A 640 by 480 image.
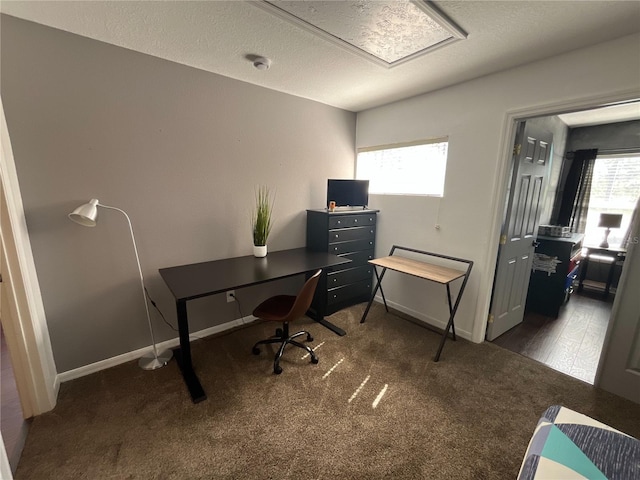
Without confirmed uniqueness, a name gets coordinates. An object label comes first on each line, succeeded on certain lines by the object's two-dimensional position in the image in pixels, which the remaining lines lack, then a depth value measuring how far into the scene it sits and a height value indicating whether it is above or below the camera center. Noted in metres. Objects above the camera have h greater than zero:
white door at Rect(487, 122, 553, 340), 2.48 -0.38
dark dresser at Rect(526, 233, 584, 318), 3.14 -1.02
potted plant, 2.65 -0.33
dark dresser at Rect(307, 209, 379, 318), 3.02 -0.73
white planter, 2.73 -0.64
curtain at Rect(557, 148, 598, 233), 4.04 -0.02
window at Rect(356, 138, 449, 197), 2.85 +0.24
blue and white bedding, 0.86 -0.88
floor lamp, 1.70 -0.80
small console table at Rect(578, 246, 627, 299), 3.74 -0.96
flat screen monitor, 3.21 -0.06
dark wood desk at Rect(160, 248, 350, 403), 1.91 -0.71
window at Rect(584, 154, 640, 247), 3.79 -0.02
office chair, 2.11 -1.03
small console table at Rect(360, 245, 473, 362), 2.41 -0.78
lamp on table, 3.80 -0.42
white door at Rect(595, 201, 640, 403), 1.87 -1.03
